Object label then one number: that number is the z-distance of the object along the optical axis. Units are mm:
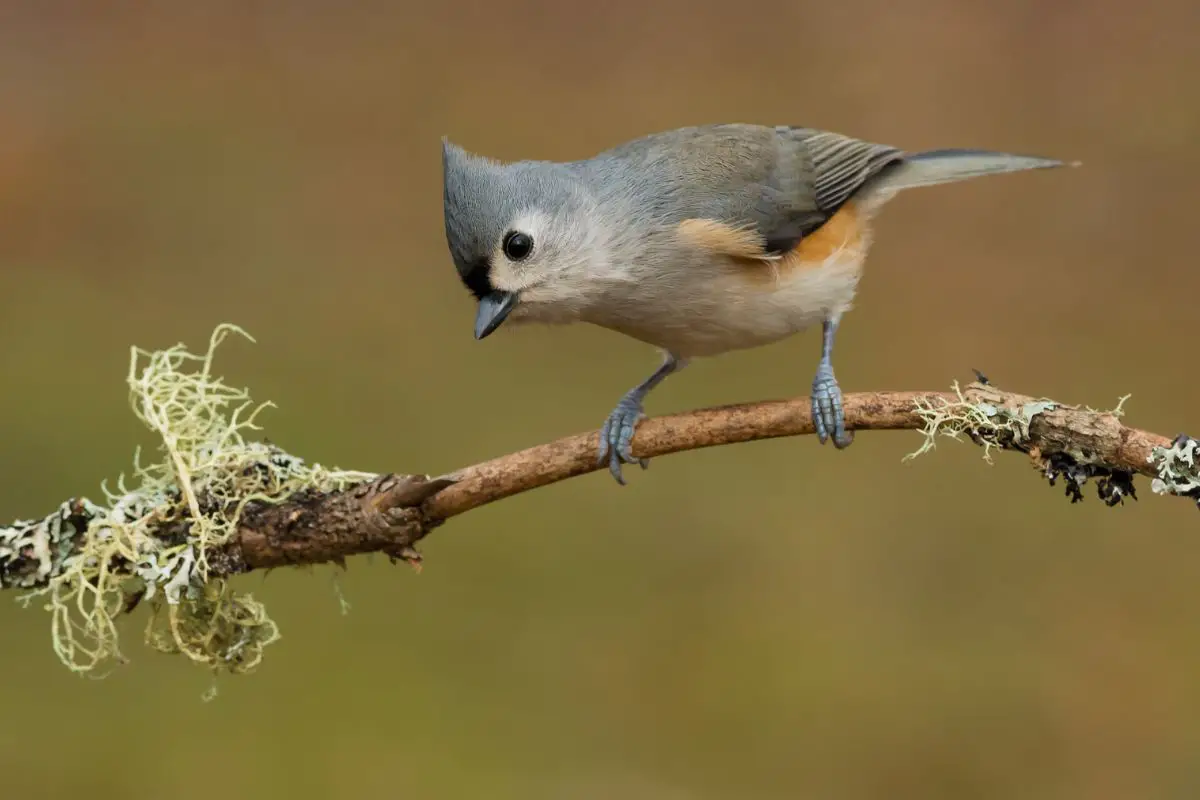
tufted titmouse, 4325
